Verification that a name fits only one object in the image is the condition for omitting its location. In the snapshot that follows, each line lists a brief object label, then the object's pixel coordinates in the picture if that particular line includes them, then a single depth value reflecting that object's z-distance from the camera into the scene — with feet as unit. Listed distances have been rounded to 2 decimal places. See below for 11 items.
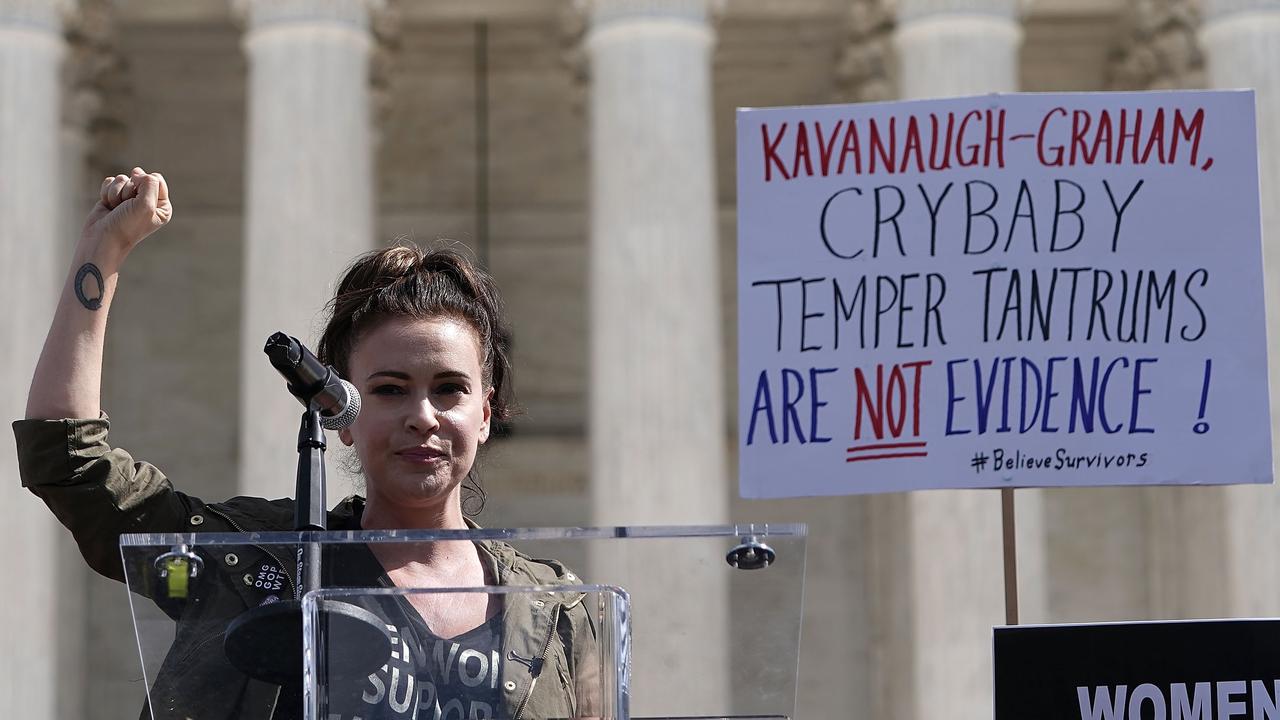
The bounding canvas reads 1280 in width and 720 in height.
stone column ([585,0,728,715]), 98.63
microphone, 17.87
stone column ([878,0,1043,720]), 99.14
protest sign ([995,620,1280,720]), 25.67
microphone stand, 16.84
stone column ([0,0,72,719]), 98.22
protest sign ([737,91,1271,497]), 33.99
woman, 17.39
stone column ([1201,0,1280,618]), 99.14
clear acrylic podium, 16.92
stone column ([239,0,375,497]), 99.14
